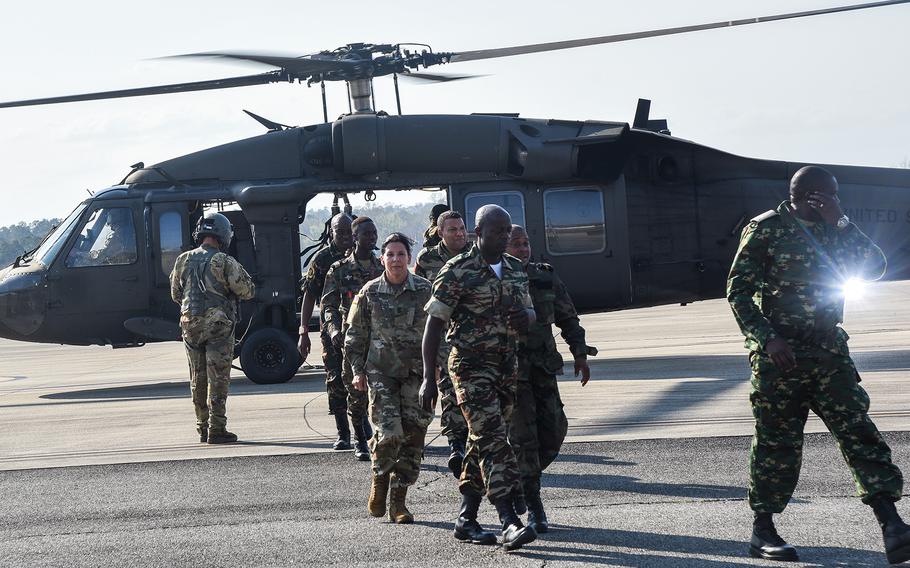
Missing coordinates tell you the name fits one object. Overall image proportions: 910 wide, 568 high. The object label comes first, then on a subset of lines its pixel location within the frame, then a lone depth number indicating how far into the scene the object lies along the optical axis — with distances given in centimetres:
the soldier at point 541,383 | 1386
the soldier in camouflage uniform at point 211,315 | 2123
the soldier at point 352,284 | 1844
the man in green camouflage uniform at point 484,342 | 1284
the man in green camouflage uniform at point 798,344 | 1170
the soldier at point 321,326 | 1969
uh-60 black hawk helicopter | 3000
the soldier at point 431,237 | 1809
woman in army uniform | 1449
